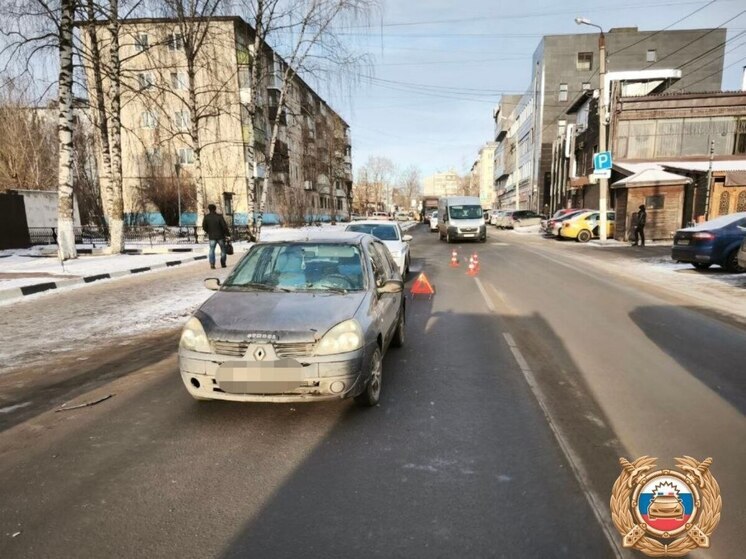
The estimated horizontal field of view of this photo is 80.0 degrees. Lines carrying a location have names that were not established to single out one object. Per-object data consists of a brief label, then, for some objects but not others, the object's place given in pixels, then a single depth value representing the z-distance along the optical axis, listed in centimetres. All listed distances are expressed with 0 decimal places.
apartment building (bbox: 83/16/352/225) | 3544
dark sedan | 1159
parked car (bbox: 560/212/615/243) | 2475
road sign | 2131
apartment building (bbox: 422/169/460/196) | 19238
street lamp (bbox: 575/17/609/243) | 2148
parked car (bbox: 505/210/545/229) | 4022
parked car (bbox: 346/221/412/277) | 1059
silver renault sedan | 330
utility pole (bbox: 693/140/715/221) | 2069
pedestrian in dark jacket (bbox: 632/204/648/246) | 1970
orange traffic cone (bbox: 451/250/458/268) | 1391
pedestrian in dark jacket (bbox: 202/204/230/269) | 1367
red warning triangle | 934
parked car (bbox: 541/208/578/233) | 2871
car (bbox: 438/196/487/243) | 2303
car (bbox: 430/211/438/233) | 4031
